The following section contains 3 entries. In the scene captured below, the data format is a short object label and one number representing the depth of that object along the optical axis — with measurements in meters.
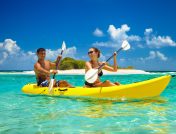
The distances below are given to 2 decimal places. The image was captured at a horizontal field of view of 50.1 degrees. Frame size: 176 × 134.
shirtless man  5.97
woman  5.26
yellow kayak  4.94
